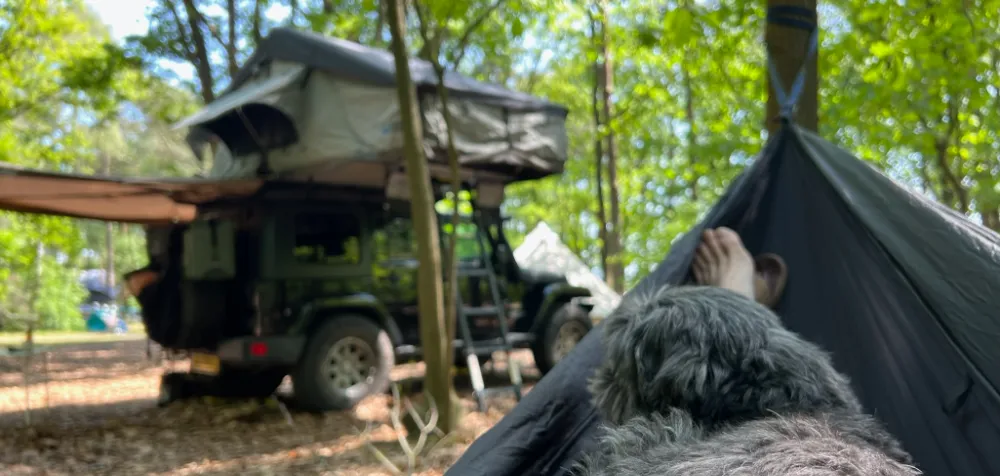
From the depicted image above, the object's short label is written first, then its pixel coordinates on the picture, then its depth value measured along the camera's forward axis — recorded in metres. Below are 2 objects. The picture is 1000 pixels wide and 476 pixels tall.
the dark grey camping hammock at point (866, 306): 1.99
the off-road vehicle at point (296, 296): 6.87
